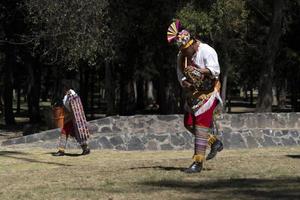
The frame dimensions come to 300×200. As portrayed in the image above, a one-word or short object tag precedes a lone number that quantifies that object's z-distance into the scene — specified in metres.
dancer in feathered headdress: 17.23
